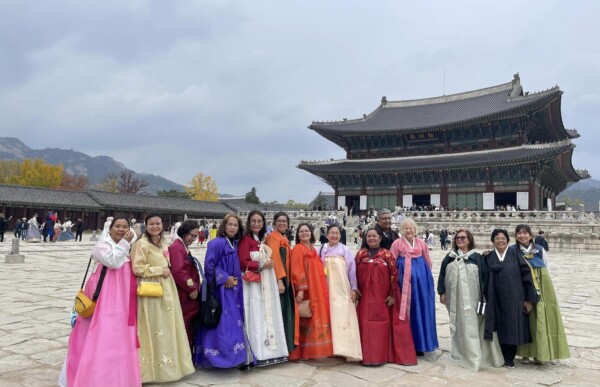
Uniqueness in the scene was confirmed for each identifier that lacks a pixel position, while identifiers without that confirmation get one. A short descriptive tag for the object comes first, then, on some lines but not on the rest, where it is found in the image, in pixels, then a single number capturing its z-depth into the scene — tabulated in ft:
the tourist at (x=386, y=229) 18.13
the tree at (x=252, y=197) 208.68
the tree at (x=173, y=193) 210.67
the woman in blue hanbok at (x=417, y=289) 16.66
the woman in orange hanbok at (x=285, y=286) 15.83
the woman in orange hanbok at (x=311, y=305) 16.15
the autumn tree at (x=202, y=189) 207.72
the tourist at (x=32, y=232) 77.66
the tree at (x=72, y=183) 214.90
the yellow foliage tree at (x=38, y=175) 179.42
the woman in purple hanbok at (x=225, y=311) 14.53
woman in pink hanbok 12.25
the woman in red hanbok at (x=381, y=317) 15.97
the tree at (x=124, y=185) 211.20
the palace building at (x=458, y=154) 102.06
